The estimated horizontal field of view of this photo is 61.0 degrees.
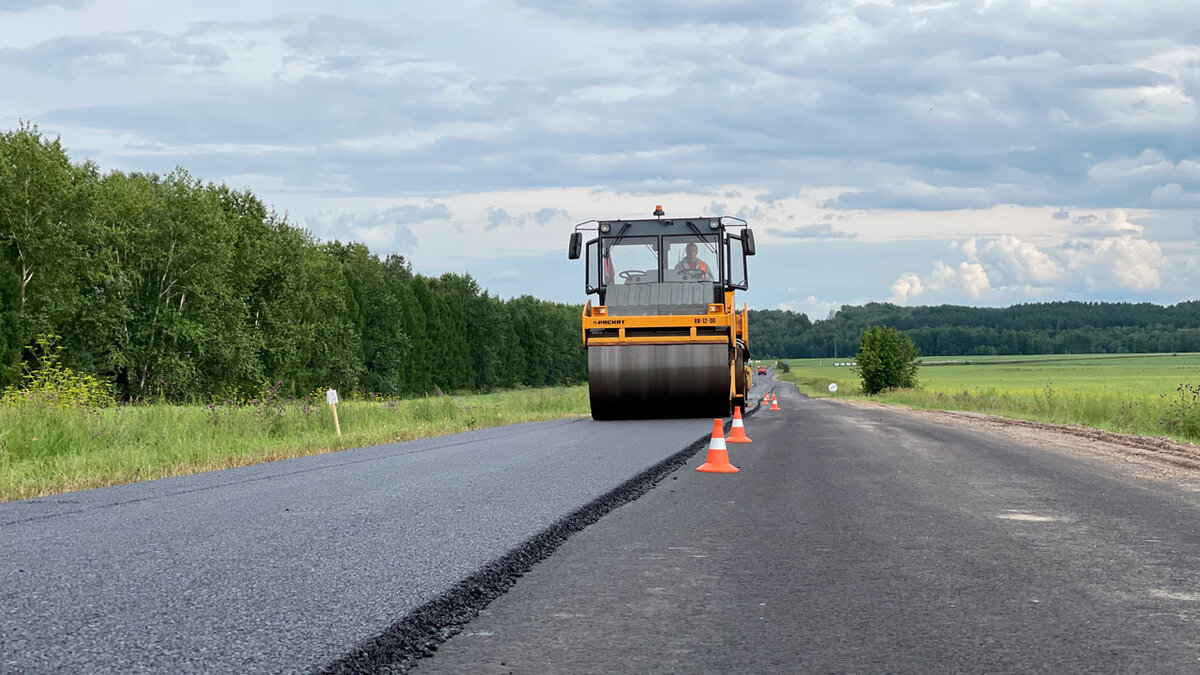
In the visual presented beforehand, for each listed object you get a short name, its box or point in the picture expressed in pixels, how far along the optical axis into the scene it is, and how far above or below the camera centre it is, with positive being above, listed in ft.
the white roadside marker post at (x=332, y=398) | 60.95 -1.85
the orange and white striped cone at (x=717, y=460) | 38.50 -3.86
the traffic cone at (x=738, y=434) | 54.95 -4.14
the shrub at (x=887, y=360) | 238.48 -1.04
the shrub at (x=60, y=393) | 55.31 -1.22
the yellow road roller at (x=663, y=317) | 67.92 +2.87
